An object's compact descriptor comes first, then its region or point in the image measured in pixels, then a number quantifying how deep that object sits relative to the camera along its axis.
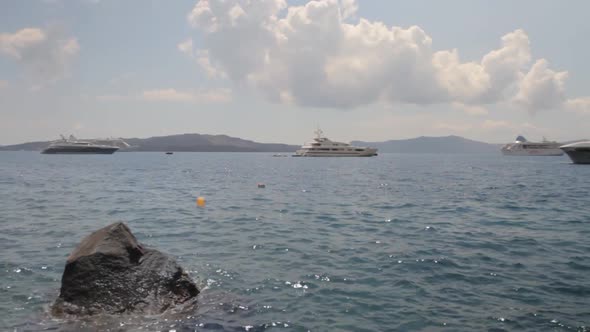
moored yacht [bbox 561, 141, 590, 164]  70.00
